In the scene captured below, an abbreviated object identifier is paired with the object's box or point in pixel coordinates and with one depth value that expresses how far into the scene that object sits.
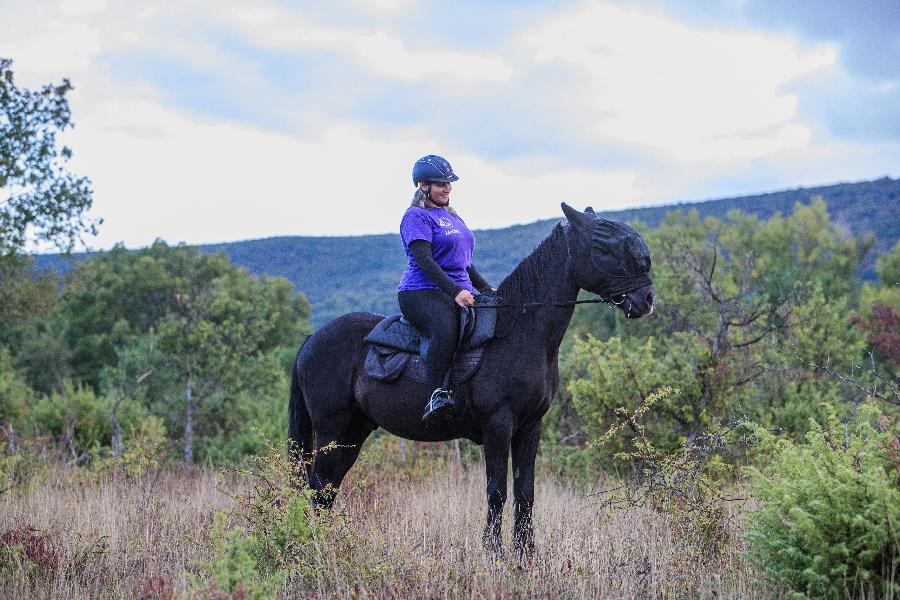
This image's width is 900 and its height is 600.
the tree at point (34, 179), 24.25
